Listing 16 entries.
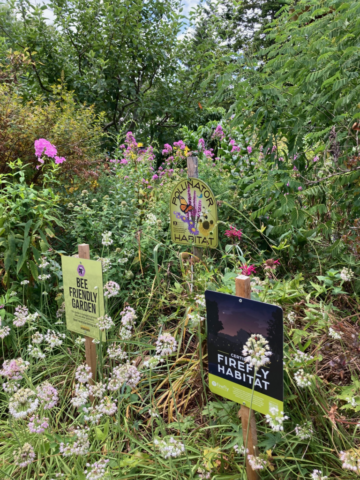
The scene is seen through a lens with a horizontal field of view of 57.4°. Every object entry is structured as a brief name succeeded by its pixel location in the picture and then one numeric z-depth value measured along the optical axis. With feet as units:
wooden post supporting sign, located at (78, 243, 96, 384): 5.69
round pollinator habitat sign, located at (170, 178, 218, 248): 7.26
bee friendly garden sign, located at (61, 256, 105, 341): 5.47
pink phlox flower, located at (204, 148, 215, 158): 13.36
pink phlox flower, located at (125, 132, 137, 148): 13.69
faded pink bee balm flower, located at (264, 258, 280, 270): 6.20
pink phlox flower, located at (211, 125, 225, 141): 13.56
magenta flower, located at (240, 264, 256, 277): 5.98
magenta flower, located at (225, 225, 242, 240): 7.26
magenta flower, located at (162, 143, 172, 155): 15.36
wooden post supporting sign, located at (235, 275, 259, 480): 3.78
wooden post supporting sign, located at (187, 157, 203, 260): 7.65
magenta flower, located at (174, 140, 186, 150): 13.74
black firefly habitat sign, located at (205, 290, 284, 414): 3.68
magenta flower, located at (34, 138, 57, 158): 8.97
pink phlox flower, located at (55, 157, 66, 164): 9.21
